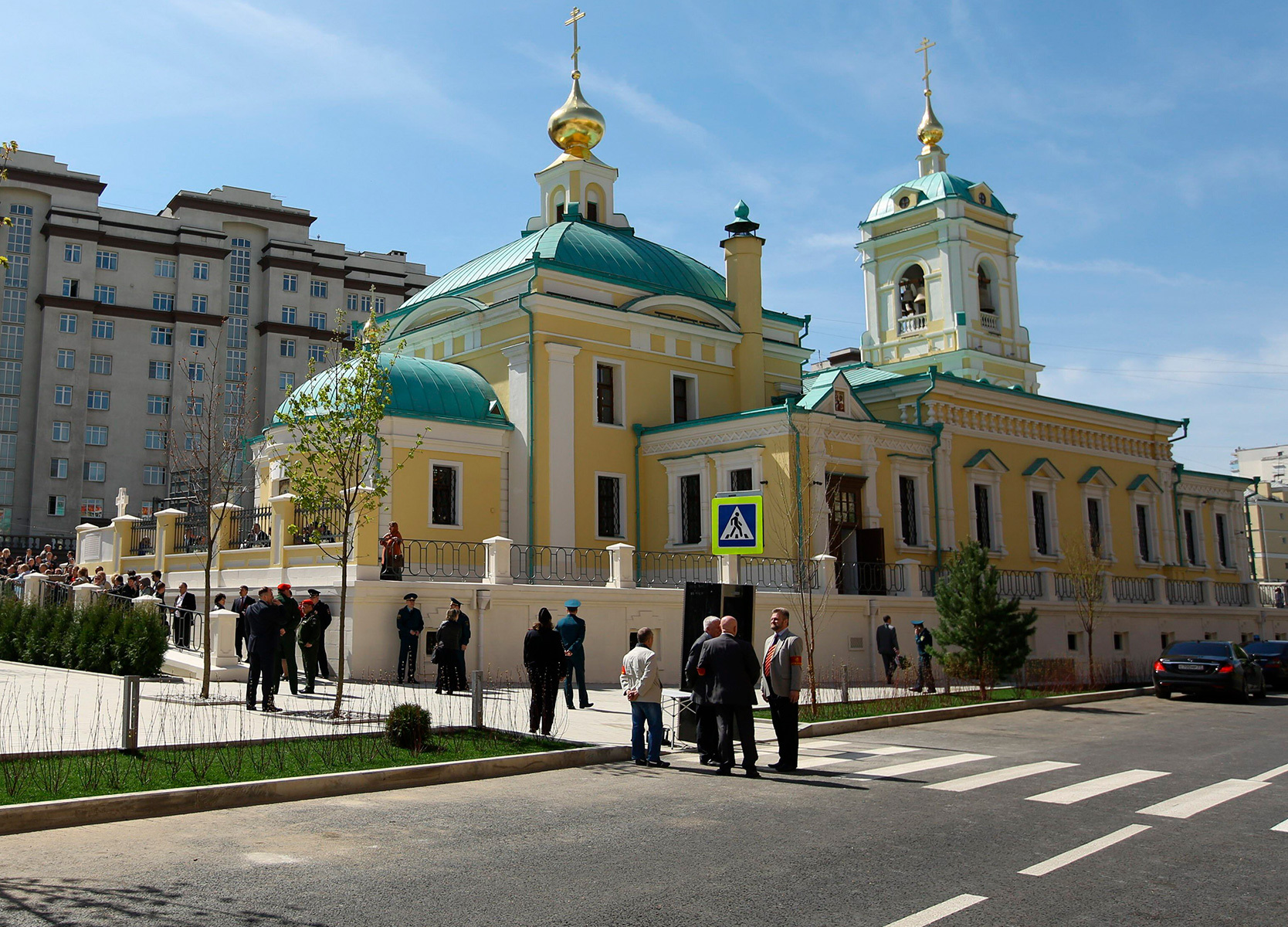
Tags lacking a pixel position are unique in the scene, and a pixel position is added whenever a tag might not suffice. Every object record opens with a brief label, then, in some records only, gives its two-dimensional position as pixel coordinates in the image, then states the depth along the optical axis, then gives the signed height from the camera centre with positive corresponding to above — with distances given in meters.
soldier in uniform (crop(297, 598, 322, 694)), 17.03 -0.01
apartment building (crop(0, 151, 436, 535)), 60.31 +18.75
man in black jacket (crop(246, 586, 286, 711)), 14.50 -0.04
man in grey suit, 11.72 -0.63
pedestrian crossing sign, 14.59 +1.46
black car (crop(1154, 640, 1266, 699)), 21.55 -0.90
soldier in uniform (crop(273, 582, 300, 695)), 16.36 +0.08
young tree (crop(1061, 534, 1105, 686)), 25.56 +0.97
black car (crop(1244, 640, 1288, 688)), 25.92 -0.87
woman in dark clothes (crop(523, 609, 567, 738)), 12.95 -0.37
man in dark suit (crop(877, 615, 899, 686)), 21.70 -0.27
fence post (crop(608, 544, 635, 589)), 21.16 +1.32
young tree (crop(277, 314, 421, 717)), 14.59 +2.72
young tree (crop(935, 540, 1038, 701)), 20.53 +0.06
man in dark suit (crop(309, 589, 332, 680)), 17.63 +0.29
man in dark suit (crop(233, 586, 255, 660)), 19.53 +0.58
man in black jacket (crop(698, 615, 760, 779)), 11.34 -0.54
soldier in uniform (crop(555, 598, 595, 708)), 16.12 -0.06
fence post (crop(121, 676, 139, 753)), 10.62 -0.71
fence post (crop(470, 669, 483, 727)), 12.73 -0.66
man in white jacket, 11.76 -0.64
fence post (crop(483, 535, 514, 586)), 19.83 +1.37
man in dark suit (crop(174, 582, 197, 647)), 20.08 +0.32
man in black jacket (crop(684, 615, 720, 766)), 11.82 -0.79
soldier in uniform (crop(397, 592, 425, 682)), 17.89 +0.14
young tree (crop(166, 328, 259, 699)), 17.12 +3.16
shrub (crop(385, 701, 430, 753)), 11.46 -0.93
